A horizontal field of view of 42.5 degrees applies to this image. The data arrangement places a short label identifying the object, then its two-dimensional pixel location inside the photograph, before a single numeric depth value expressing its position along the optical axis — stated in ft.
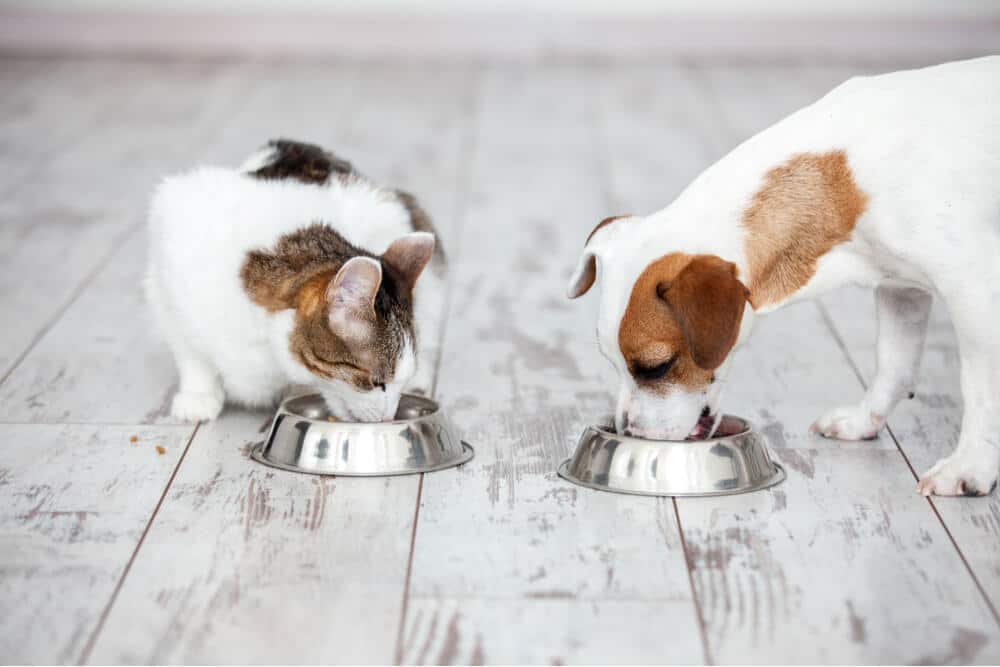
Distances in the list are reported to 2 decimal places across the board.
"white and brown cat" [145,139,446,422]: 8.98
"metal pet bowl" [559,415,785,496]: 8.43
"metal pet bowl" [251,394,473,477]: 8.81
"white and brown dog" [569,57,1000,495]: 8.09
